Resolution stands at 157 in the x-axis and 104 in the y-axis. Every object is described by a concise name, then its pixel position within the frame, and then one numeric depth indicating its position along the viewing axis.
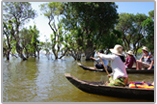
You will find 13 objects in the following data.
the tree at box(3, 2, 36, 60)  22.27
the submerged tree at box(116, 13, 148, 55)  33.53
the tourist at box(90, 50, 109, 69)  10.30
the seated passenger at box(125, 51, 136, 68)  8.83
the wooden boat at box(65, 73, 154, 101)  4.61
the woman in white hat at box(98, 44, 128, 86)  4.39
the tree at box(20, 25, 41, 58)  25.35
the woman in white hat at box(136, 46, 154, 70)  8.56
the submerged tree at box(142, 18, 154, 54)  29.84
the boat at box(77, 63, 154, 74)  9.23
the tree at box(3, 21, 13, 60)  23.16
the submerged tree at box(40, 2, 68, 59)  24.41
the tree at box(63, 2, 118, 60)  21.80
